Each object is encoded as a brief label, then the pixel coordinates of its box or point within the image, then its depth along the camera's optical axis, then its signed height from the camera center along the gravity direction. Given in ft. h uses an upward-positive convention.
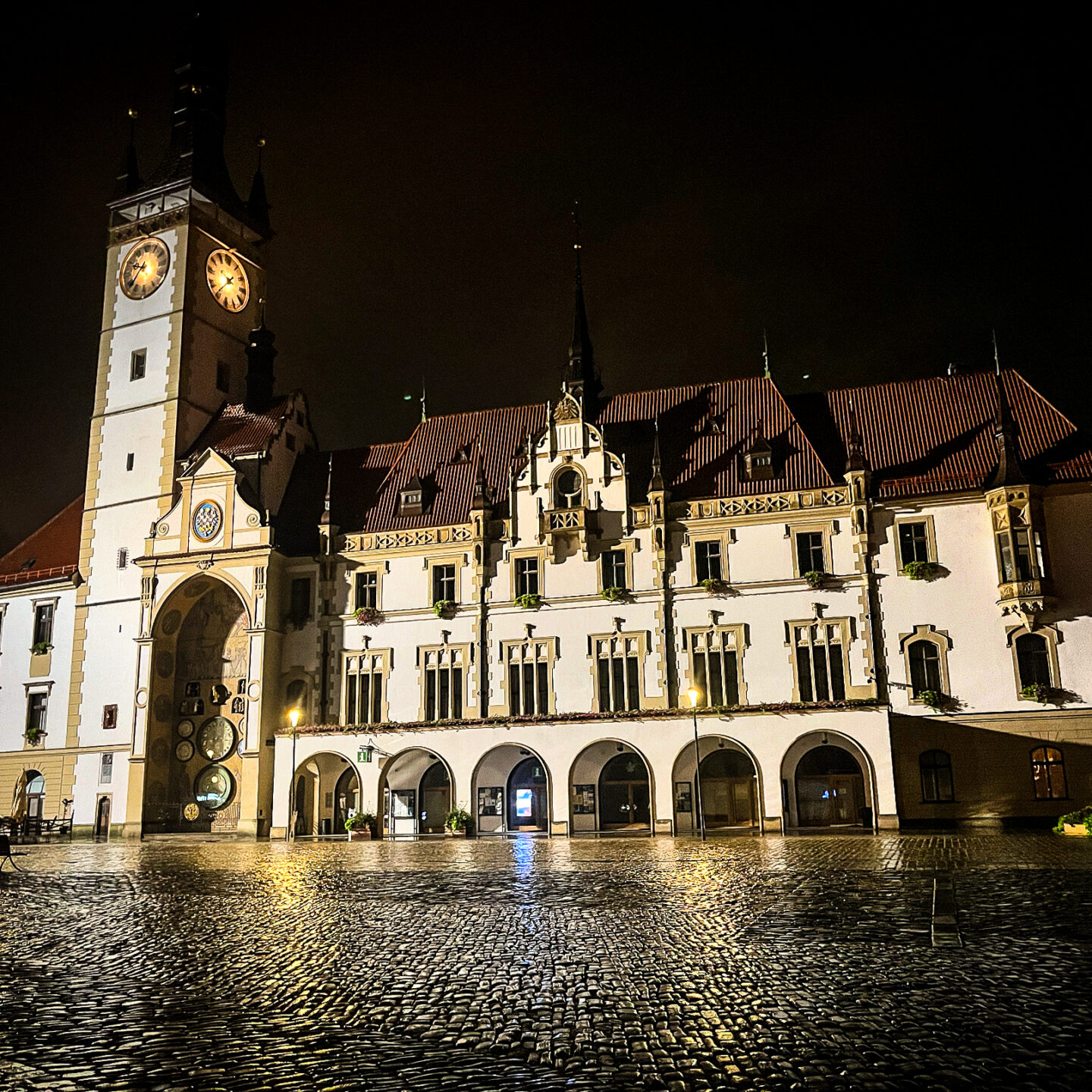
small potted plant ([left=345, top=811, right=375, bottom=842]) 138.00 -2.19
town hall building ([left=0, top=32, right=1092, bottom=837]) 130.93 +25.86
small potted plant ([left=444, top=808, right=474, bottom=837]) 136.87 -2.04
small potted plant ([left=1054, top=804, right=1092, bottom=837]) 106.52 -3.16
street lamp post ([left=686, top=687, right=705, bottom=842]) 115.24 +10.16
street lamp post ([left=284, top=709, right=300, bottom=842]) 144.66 +0.46
